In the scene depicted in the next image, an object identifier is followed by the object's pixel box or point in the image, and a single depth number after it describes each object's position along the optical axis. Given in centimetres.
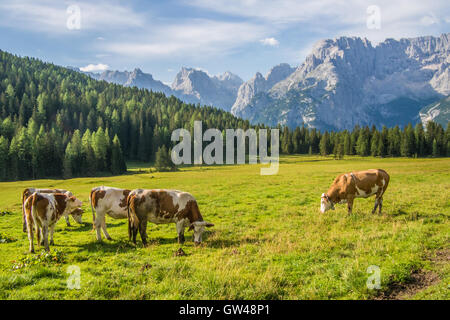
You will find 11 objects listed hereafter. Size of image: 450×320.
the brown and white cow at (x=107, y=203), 1489
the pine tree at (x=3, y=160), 8119
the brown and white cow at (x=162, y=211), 1331
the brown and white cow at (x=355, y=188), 1809
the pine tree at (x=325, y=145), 14025
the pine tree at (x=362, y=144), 12488
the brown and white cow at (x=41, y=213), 1262
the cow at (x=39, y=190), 1867
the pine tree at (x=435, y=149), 11294
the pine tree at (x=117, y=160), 9300
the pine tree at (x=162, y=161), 9200
